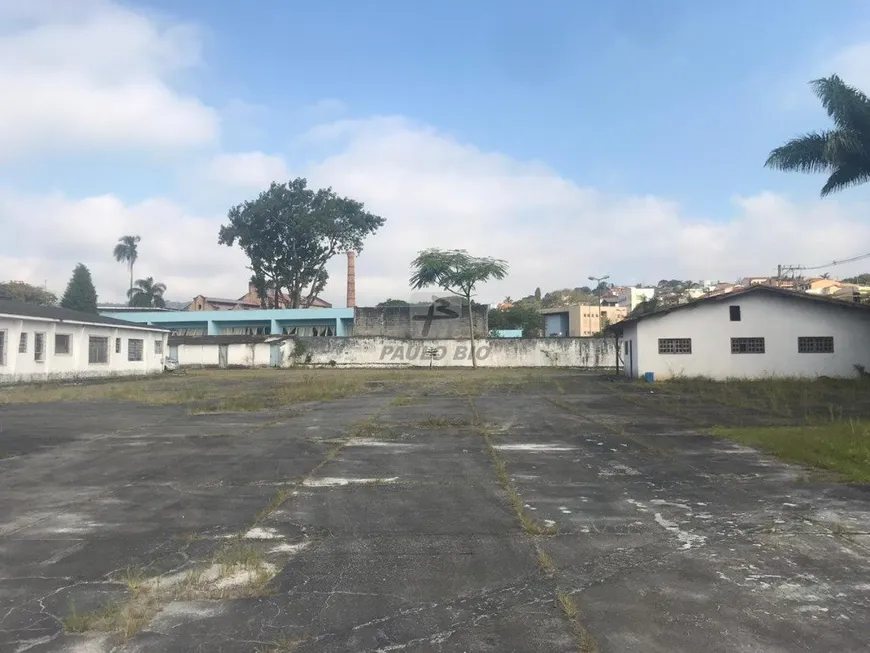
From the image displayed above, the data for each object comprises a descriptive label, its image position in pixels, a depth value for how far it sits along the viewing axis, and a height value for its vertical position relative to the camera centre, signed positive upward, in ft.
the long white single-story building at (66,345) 88.33 +3.02
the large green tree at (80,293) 202.69 +22.40
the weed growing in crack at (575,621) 11.37 -5.08
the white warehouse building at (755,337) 87.30 +2.29
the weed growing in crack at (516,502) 18.48 -4.94
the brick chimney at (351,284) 215.31 +24.99
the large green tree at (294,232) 186.70 +37.75
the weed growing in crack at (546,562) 15.01 -5.02
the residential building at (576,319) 234.79 +13.96
